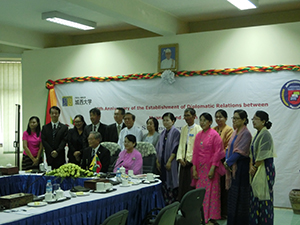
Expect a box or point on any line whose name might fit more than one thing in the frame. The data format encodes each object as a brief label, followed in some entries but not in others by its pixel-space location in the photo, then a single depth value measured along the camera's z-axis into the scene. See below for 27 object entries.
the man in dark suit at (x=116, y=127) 6.67
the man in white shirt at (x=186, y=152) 5.90
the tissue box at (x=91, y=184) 4.21
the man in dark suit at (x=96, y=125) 6.68
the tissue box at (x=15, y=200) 3.38
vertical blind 9.73
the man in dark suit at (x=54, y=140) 6.86
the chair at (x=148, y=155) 5.58
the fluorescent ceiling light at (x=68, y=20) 6.99
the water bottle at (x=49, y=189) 3.68
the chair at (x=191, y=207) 3.58
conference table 3.24
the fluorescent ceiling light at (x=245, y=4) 5.88
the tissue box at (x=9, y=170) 5.35
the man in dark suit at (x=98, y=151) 5.56
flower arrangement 4.82
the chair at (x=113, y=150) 5.84
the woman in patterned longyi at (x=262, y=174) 4.75
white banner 6.31
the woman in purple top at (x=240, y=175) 5.02
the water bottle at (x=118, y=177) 4.62
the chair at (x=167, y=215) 3.00
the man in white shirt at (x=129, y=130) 6.31
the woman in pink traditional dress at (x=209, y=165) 5.49
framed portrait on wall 7.21
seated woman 5.40
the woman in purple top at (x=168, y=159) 5.98
